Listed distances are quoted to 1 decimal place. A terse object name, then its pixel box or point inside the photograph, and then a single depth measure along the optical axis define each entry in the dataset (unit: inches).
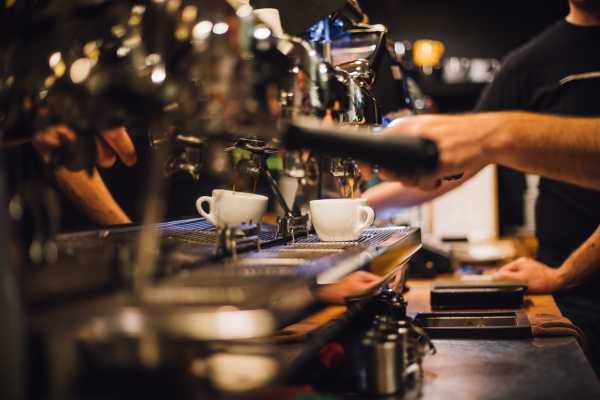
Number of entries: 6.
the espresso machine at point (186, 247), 28.6
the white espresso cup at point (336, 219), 59.4
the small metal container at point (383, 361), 45.6
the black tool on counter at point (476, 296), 78.4
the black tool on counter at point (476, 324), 65.3
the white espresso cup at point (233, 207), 55.8
